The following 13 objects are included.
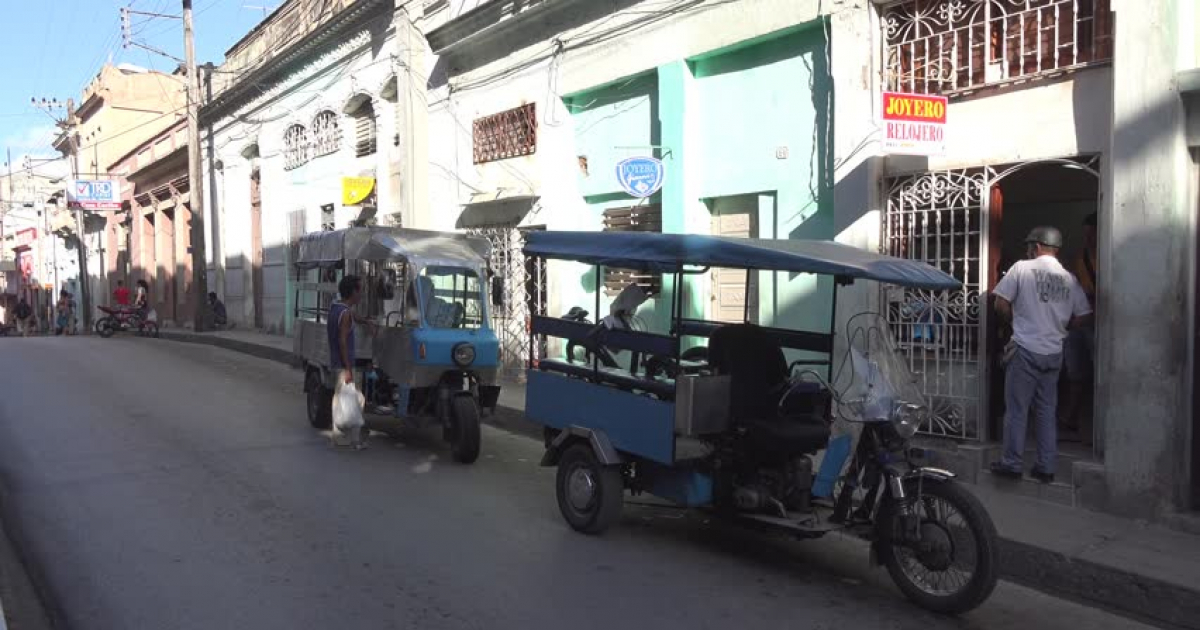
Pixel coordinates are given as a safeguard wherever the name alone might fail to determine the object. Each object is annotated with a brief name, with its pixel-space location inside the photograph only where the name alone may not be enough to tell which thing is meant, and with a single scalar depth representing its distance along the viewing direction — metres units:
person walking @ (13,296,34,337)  36.38
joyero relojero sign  7.24
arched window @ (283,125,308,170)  22.75
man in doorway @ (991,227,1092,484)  6.77
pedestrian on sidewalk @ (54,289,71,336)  34.91
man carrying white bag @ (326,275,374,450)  8.92
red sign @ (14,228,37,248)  54.32
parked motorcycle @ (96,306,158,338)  27.06
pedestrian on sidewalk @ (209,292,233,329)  27.19
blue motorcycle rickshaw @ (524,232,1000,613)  4.84
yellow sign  18.98
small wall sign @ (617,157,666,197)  11.08
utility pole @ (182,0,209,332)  25.69
